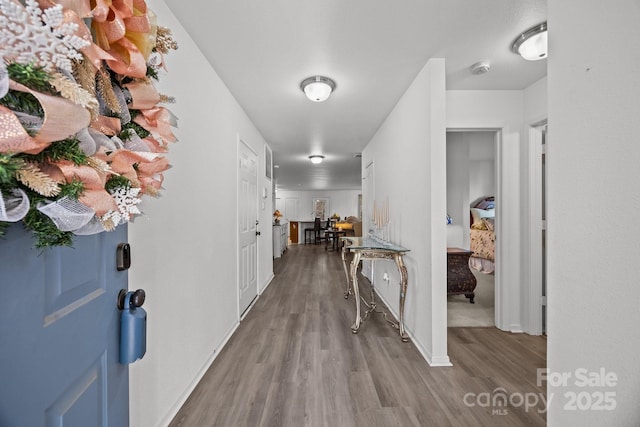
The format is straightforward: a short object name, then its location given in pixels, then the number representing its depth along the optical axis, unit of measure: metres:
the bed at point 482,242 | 4.79
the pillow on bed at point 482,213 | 5.88
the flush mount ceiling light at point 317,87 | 2.33
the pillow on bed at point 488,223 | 5.03
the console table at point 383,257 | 2.46
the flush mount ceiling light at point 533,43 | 1.71
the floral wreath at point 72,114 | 0.40
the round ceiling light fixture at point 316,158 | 5.42
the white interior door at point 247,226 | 2.91
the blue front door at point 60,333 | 0.50
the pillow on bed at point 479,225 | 5.17
